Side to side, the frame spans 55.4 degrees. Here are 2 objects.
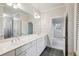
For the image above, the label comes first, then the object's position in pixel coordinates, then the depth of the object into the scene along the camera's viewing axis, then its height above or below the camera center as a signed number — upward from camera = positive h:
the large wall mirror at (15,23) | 2.04 +0.20
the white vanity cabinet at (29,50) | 1.47 -0.54
